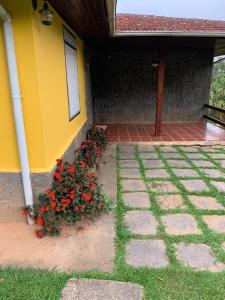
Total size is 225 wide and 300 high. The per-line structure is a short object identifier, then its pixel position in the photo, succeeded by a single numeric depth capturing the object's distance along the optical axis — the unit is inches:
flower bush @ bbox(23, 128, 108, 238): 95.7
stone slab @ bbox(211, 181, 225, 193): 132.0
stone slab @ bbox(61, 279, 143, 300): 68.1
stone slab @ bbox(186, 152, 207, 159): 184.7
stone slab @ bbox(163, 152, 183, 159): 186.9
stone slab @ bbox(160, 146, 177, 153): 202.5
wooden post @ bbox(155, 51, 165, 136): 219.3
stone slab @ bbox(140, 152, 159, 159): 185.6
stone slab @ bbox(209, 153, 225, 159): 184.2
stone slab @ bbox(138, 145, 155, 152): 202.4
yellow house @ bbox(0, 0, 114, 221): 83.8
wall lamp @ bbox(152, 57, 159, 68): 259.7
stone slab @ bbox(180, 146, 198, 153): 202.8
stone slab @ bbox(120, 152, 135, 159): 185.3
